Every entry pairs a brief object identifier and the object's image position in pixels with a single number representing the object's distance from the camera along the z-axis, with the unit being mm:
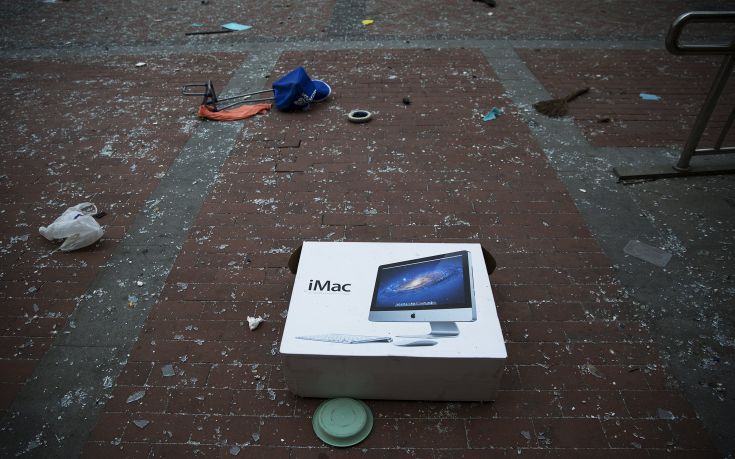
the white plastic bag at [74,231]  3236
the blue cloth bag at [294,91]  4859
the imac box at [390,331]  2100
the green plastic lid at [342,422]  2125
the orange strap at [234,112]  4875
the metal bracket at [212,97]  4968
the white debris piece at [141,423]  2221
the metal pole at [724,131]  3495
